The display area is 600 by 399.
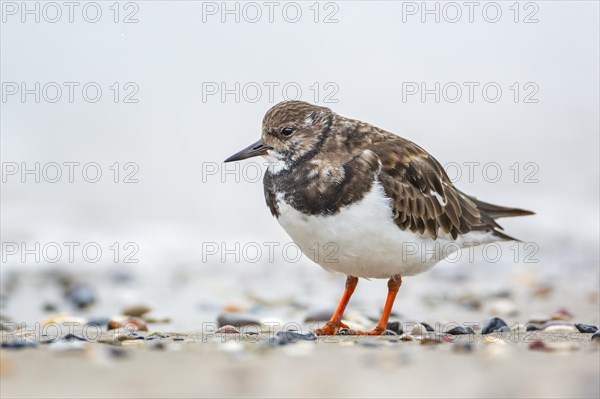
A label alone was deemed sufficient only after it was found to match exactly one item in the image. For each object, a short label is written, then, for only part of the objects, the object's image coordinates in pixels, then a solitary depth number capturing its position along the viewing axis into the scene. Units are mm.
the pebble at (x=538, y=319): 10508
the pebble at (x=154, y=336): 8328
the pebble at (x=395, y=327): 9594
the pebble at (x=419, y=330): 9009
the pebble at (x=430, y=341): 7992
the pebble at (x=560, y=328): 9102
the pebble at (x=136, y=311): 11266
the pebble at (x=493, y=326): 9367
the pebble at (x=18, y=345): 7160
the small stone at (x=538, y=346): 7489
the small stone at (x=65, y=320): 10366
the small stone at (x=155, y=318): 10961
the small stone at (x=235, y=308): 11723
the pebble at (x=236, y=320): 10211
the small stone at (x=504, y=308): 11602
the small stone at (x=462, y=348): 7387
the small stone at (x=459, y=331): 9047
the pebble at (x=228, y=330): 8992
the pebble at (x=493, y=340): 8156
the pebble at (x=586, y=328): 8922
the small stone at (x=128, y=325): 9875
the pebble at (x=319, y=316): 11070
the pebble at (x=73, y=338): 7945
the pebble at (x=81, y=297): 12094
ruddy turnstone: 8594
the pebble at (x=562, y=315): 10727
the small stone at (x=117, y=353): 6775
